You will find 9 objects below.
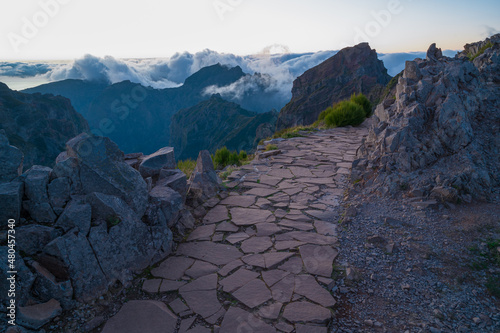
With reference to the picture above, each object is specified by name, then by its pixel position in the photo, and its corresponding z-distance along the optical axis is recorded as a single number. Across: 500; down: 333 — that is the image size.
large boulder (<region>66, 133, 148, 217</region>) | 2.92
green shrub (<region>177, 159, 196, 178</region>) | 7.22
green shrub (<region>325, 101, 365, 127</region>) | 11.28
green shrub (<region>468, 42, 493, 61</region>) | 8.31
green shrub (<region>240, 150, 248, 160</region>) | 8.35
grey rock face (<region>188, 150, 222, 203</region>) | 4.59
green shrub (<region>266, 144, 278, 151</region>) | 8.23
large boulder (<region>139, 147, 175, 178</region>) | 4.18
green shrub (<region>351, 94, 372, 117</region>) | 12.19
